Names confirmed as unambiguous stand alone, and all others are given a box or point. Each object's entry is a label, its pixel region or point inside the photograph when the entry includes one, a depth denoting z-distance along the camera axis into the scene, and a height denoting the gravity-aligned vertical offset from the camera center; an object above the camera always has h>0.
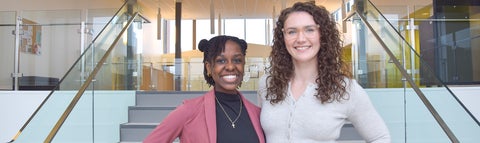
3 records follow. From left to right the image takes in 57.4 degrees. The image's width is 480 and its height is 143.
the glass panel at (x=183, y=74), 7.84 +0.10
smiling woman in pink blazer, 1.27 -0.10
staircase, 3.98 -0.32
